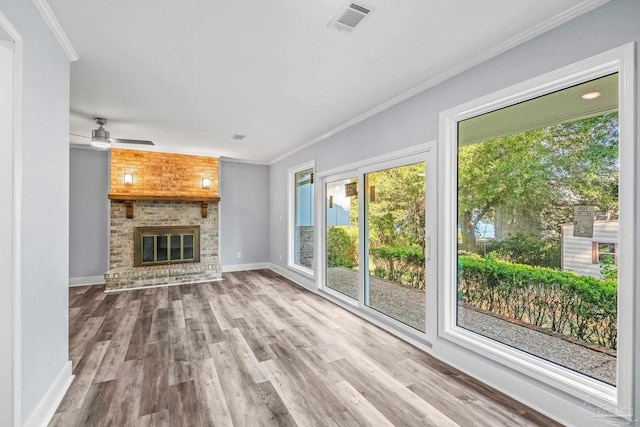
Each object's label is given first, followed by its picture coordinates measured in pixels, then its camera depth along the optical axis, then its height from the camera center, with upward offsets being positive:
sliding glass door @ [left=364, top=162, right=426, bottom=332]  3.10 -0.34
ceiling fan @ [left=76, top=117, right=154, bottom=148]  3.90 +1.06
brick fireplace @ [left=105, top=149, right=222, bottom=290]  5.41 +0.10
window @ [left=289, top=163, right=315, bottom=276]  5.29 -0.10
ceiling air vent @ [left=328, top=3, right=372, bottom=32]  1.80 +1.29
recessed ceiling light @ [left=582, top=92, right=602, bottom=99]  1.84 +0.77
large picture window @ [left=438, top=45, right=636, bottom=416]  1.69 -0.08
